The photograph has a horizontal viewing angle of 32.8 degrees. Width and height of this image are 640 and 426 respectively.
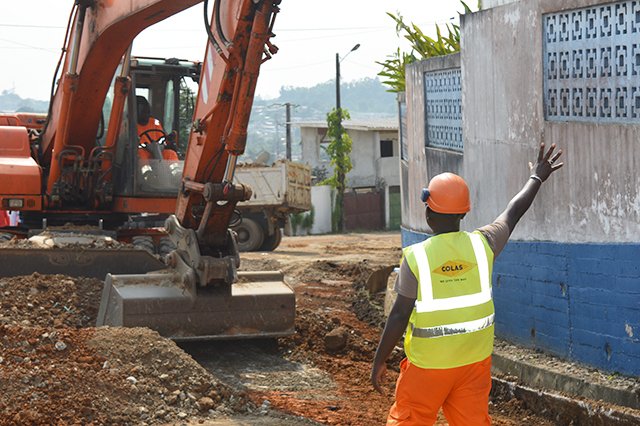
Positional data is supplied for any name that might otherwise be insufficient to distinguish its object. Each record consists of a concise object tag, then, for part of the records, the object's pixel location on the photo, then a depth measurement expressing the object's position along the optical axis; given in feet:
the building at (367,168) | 146.00
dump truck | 84.79
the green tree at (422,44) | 43.70
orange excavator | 29.17
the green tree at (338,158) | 140.26
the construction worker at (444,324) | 17.39
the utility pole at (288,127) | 161.60
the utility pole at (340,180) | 139.85
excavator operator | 42.52
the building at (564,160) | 25.94
